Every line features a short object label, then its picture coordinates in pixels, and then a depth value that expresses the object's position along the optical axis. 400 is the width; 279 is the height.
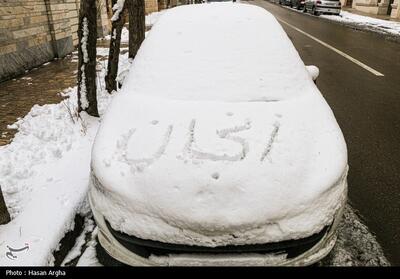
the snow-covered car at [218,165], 2.08
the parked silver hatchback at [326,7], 23.06
